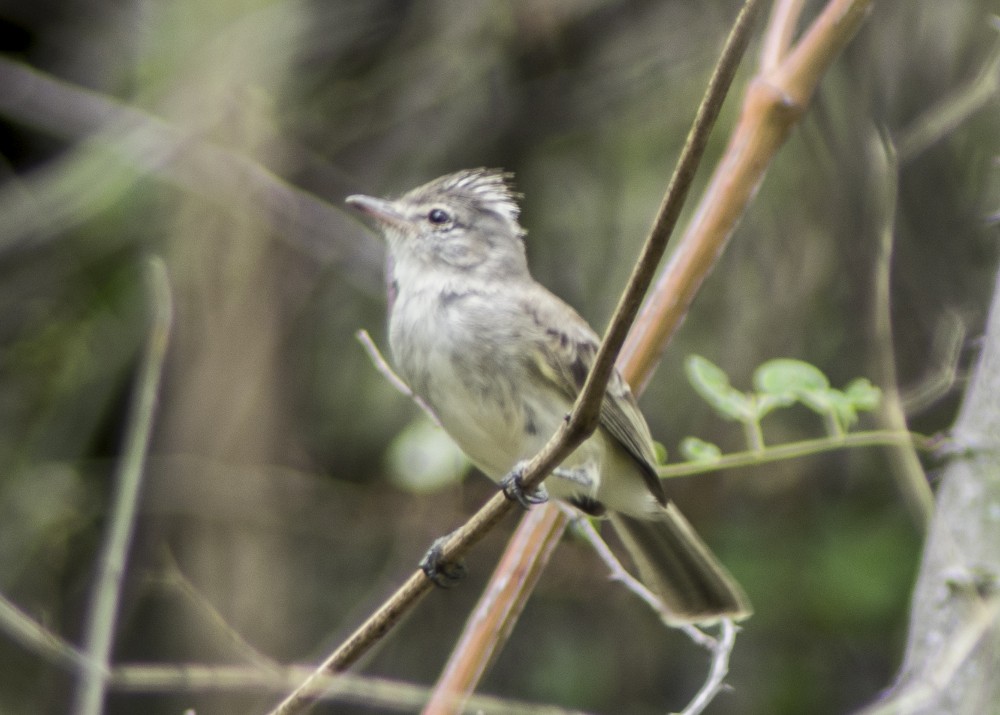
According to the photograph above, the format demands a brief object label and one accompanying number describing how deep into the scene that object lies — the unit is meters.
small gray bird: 6.00
